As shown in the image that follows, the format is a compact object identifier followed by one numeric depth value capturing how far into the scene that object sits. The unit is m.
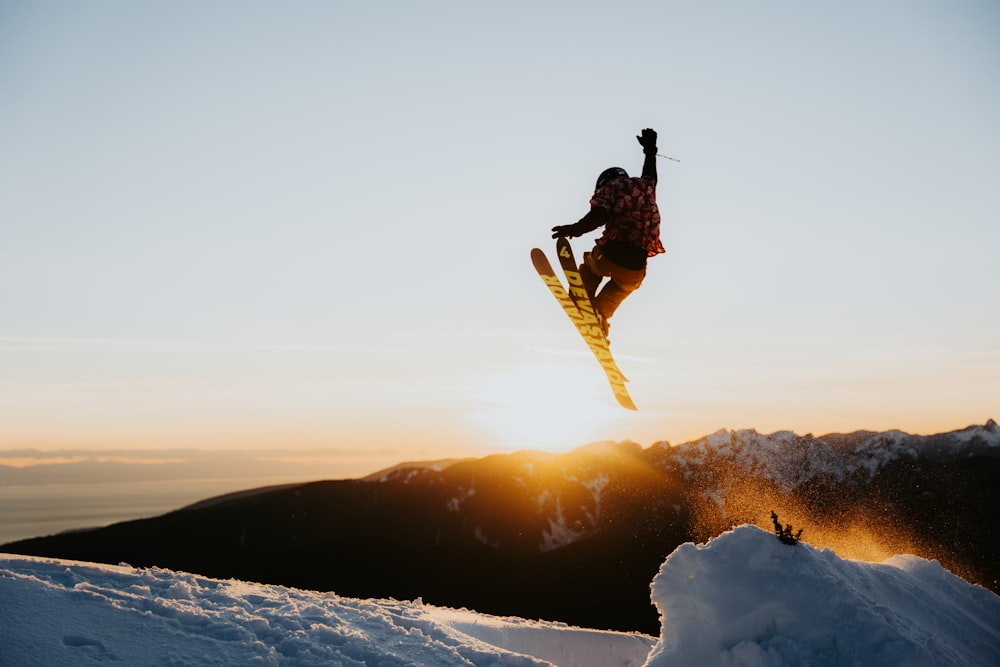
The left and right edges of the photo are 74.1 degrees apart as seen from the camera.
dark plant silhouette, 13.76
